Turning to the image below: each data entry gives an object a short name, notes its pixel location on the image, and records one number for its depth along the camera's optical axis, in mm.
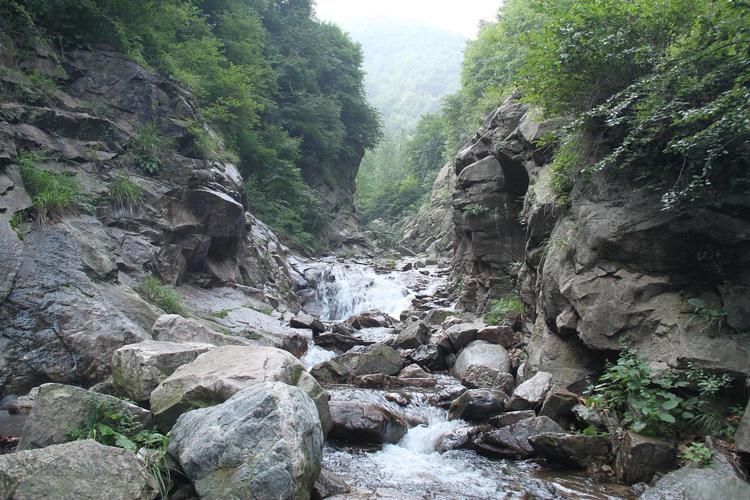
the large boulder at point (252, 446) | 4051
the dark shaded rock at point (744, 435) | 4594
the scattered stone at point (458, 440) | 6586
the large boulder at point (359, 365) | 9719
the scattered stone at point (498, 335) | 10430
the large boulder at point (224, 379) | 5145
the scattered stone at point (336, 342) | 12805
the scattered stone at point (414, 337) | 11977
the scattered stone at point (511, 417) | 6812
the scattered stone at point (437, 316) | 14320
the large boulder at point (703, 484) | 4379
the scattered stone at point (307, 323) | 13484
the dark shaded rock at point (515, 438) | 6223
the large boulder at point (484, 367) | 8938
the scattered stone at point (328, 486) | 4828
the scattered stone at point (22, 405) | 5887
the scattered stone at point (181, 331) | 7715
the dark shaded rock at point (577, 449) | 5777
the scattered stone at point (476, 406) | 7445
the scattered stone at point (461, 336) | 10680
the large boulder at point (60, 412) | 4449
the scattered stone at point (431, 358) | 10742
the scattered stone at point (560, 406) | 6738
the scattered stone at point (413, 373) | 9773
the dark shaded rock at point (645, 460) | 5316
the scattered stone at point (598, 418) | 6070
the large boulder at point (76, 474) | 3496
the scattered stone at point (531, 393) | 7293
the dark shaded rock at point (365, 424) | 6609
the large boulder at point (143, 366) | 5629
